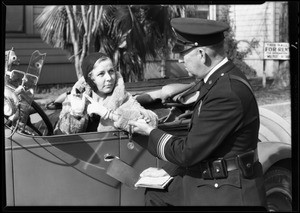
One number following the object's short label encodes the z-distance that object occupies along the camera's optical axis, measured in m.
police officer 2.75
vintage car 3.02
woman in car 3.14
